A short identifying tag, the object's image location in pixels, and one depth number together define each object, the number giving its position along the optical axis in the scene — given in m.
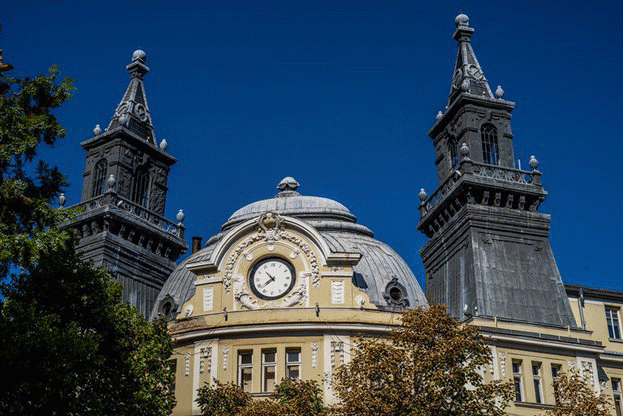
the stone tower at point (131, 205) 57.81
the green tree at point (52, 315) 27.94
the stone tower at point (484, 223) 51.66
